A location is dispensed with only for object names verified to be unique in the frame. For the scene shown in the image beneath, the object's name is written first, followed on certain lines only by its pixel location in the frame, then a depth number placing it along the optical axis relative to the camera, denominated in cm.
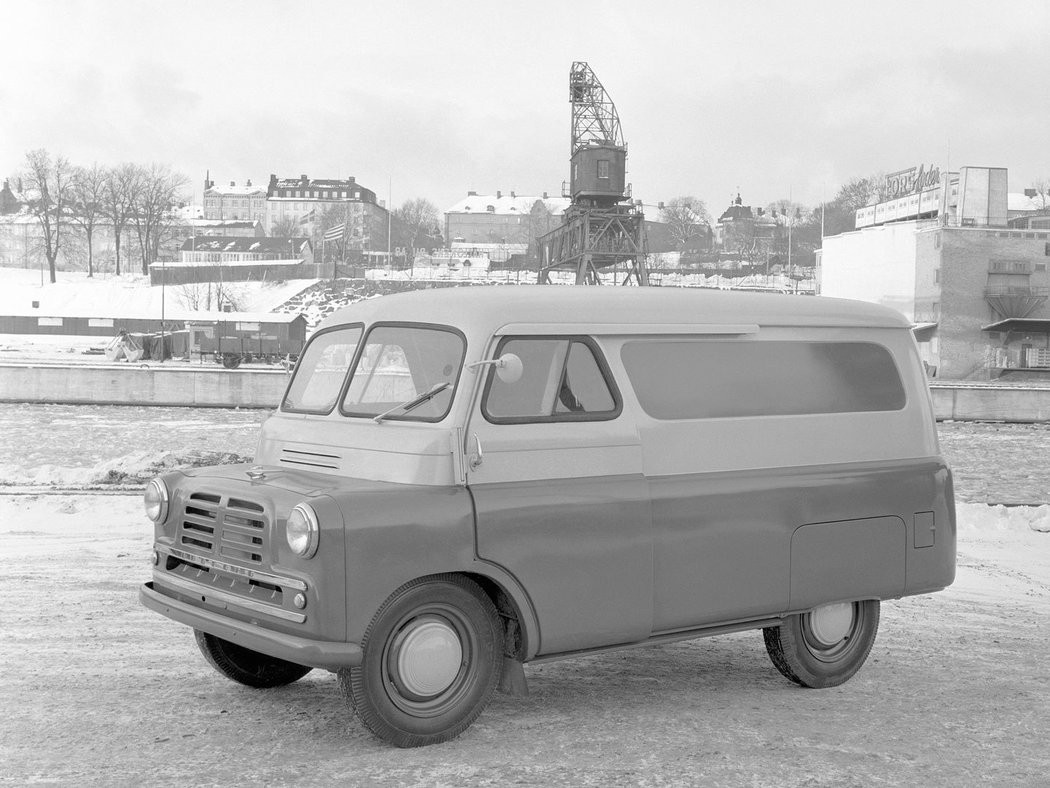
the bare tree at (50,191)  11800
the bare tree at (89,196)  12025
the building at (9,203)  14488
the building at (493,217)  17488
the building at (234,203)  18775
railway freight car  6762
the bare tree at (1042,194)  13202
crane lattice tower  8550
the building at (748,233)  14938
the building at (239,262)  12356
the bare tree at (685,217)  16012
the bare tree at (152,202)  12800
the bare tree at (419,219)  16325
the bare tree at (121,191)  12644
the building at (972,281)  8212
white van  575
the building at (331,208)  16938
